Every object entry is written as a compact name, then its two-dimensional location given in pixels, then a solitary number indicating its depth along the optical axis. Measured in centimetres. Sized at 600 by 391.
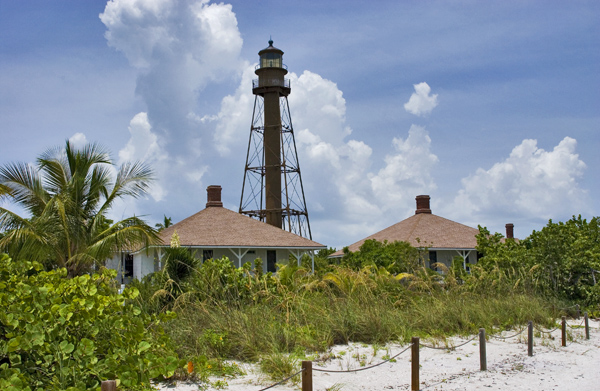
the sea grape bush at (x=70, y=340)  649
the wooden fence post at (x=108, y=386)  529
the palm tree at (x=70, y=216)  1738
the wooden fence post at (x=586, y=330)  1475
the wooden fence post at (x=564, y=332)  1366
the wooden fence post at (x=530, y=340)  1216
